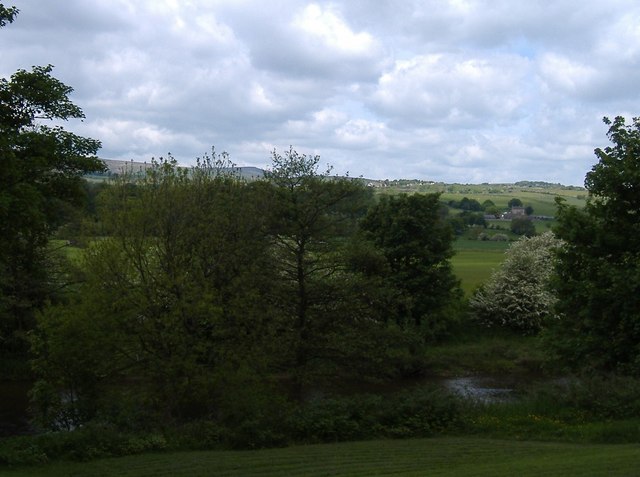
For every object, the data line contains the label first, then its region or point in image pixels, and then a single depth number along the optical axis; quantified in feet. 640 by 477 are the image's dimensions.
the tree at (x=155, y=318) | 74.64
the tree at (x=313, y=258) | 102.53
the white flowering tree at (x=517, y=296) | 176.35
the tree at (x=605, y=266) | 80.79
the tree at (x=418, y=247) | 153.58
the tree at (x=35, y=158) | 50.11
